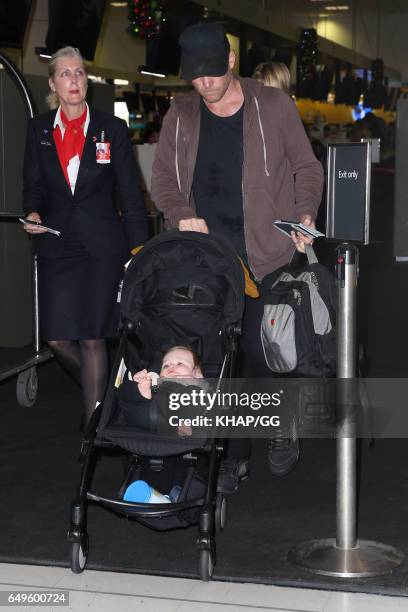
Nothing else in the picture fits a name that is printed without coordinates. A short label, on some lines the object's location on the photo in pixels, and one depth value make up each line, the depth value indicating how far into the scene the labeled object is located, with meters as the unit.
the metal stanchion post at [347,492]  3.19
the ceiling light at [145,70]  14.71
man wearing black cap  3.88
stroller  3.27
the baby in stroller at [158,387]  3.42
